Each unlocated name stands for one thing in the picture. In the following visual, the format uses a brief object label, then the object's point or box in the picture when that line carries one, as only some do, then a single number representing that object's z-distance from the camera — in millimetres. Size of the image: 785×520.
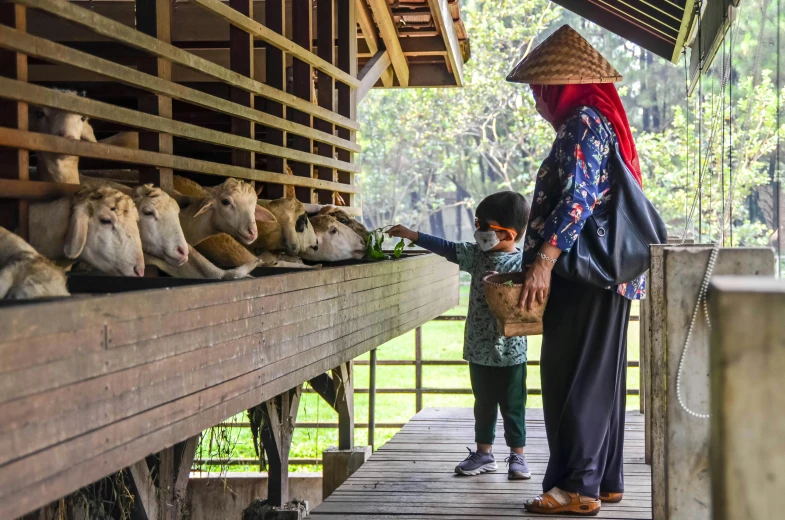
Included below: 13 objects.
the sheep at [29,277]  2473
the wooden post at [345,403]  6582
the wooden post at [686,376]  2643
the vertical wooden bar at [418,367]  9430
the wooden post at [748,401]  1204
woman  3549
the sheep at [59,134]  3225
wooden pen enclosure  1786
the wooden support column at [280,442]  5012
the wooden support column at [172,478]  3963
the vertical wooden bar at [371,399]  7840
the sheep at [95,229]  3072
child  4547
